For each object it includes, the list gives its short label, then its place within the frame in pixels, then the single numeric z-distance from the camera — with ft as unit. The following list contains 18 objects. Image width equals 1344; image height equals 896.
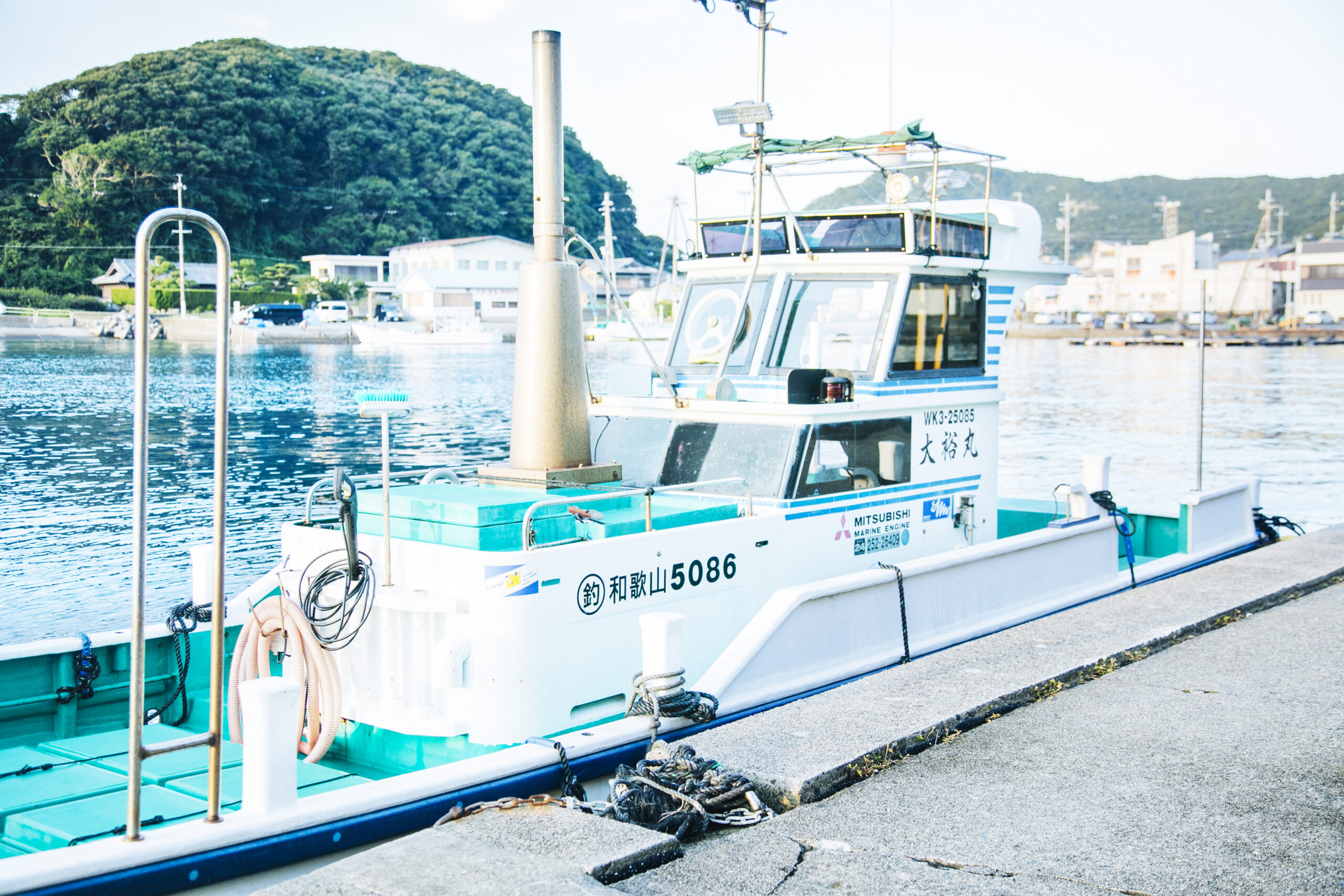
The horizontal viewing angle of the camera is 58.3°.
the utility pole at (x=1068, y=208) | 448.24
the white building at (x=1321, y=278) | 350.02
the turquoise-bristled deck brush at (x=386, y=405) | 17.58
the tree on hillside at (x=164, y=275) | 249.14
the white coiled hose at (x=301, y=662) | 18.56
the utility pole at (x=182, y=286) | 210.12
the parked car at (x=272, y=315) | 257.34
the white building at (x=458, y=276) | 304.30
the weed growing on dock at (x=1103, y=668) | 20.62
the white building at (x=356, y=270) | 299.17
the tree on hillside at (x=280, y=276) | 275.18
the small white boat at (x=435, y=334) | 266.36
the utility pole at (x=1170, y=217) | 478.59
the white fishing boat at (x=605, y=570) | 16.03
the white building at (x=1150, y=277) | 382.42
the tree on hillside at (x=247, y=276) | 267.39
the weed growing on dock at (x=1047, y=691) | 19.29
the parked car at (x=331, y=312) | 269.44
